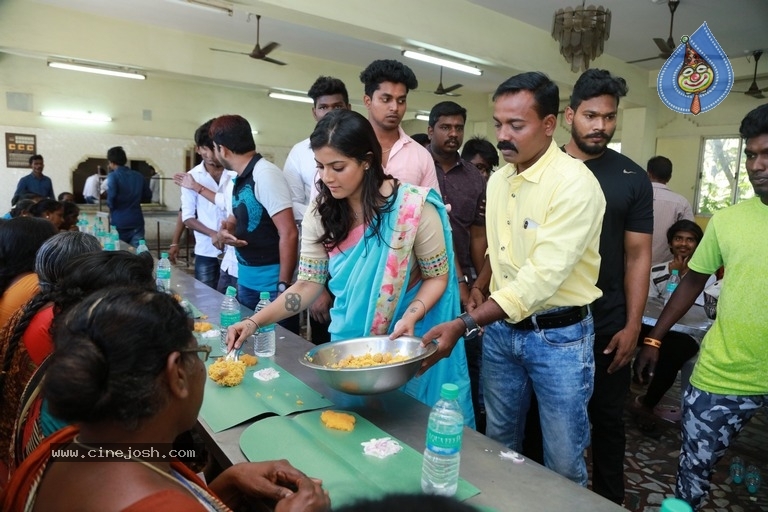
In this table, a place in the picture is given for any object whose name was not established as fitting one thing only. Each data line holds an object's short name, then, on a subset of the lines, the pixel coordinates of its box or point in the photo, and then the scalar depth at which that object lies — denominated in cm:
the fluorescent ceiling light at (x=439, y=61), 669
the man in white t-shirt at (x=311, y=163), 289
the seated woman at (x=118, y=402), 82
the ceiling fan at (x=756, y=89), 746
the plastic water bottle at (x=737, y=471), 267
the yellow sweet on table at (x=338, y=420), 144
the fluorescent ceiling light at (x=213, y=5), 562
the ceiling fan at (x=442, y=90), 957
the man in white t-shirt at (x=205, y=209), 393
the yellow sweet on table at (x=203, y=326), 246
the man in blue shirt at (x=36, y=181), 801
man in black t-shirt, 198
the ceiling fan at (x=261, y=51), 694
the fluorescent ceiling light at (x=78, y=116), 935
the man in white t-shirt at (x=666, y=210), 440
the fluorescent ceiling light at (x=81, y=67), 815
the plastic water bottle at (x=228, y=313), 232
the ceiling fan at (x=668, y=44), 551
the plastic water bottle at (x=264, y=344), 211
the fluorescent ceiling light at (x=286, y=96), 1037
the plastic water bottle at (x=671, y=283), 355
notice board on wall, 908
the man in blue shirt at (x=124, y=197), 623
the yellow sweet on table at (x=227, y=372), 176
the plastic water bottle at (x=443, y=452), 115
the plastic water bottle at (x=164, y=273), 332
